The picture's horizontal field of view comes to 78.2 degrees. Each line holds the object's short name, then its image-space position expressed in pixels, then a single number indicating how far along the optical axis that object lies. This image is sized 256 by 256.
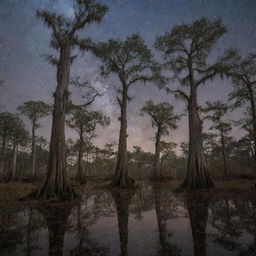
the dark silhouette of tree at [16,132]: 28.35
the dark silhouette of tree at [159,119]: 27.00
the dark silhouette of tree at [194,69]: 11.88
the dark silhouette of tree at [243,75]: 11.87
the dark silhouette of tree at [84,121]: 24.61
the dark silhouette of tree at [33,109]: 27.20
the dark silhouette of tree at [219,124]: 27.66
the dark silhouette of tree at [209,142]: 45.74
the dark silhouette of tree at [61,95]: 8.15
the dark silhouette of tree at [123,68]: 15.66
